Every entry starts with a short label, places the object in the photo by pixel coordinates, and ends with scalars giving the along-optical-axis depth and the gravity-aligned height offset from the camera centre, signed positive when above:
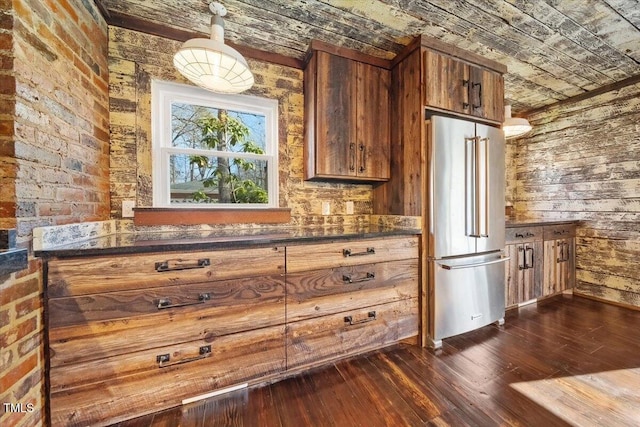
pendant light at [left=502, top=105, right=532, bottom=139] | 2.32 +0.79
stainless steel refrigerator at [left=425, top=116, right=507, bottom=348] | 1.97 -0.10
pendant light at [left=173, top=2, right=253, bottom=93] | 1.26 +0.81
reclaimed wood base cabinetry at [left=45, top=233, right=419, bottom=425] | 1.19 -0.60
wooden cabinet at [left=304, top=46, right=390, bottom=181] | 2.06 +0.78
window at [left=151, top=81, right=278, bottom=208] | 1.95 +0.53
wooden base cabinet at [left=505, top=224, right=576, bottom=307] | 2.66 -0.59
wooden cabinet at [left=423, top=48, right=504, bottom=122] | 1.97 +1.03
